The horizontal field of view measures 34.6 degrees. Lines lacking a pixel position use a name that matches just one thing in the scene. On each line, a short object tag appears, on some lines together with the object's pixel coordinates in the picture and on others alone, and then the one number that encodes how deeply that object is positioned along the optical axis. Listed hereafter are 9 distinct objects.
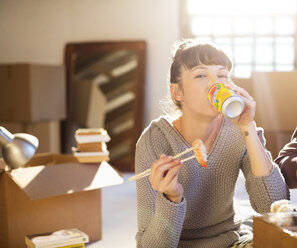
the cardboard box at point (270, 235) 0.99
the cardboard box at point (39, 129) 4.25
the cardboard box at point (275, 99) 2.86
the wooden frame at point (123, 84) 4.55
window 4.33
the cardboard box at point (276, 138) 2.81
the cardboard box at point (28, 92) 4.18
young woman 1.46
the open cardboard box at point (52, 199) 2.31
